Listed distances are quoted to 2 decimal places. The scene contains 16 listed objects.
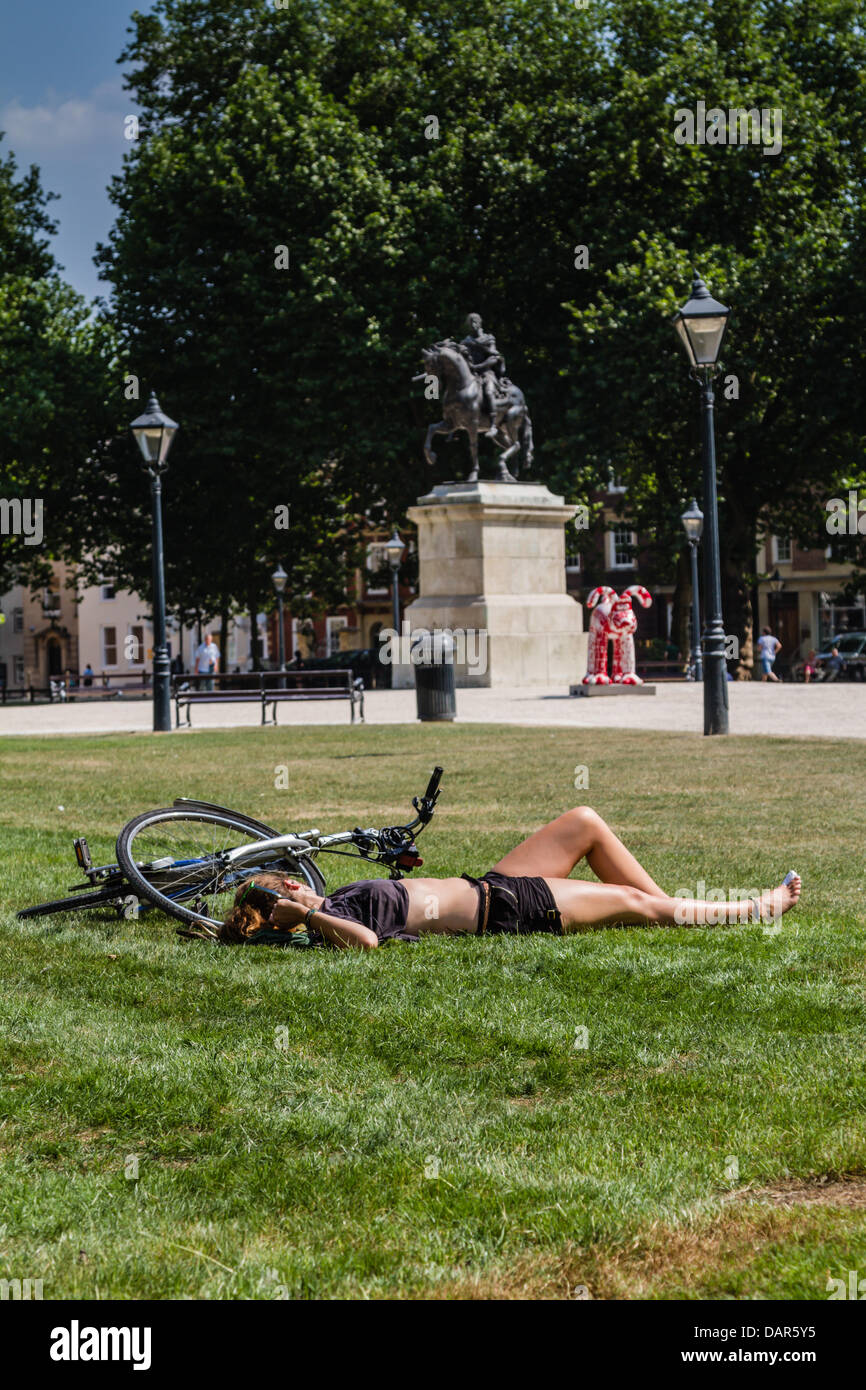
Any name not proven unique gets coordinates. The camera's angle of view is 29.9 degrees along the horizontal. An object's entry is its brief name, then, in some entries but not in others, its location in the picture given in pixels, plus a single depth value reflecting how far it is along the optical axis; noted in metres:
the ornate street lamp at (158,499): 23.56
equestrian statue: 36.06
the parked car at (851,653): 46.62
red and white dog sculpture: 30.70
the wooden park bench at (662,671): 41.38
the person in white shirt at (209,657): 43.78
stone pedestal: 35.78
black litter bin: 23.53
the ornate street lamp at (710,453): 18.31
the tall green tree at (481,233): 38.75
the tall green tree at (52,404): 39.47
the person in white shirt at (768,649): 44.06
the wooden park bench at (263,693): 25.83
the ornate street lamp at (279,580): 52.29
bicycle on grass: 6.89
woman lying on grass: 6.39
